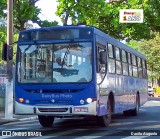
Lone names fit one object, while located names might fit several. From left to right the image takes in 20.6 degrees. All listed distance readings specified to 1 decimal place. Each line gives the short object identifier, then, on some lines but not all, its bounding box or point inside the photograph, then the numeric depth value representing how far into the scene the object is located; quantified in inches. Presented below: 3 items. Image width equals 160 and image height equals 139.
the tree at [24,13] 911.0
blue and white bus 504.7
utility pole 706.8
